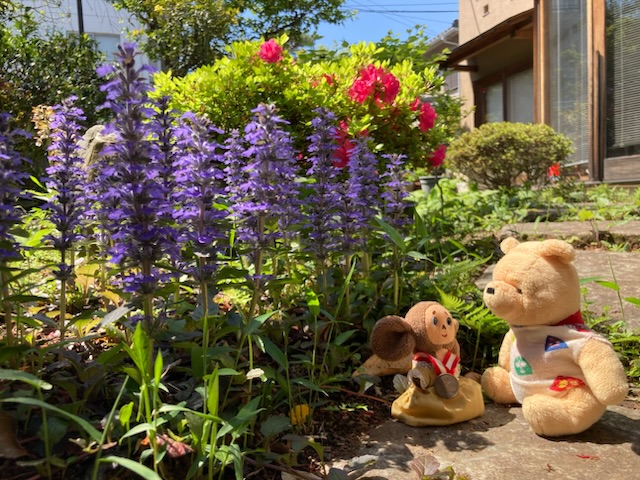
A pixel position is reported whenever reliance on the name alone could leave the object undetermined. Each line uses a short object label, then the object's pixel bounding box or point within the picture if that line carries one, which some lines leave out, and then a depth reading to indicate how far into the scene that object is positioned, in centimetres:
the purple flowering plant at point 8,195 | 31
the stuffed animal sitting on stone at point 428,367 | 38
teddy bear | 35
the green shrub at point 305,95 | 71
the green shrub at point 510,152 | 146
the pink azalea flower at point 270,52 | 72
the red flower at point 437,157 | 88
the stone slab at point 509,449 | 31
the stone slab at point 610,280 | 53
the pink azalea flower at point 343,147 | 66
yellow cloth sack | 38
